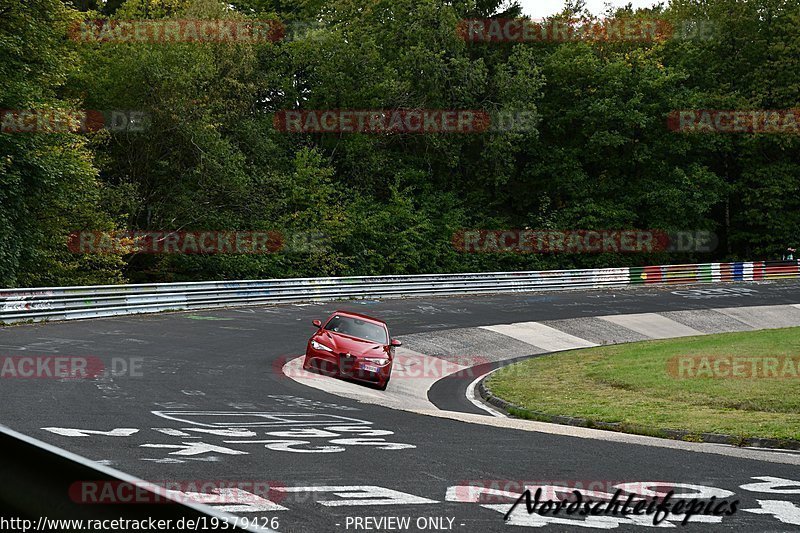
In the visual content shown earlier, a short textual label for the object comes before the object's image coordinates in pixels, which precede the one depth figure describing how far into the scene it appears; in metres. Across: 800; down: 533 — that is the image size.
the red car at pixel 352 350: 19.42
